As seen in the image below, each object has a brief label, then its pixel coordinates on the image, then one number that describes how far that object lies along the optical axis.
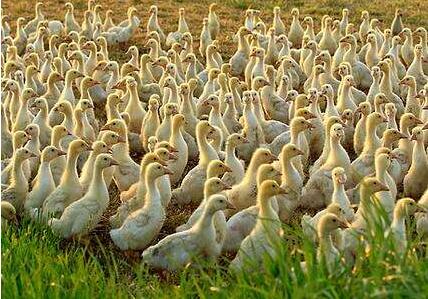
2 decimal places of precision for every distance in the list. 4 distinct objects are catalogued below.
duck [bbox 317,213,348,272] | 13.45
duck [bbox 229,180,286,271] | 13.72
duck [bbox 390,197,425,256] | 13.17
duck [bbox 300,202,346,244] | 14.74
